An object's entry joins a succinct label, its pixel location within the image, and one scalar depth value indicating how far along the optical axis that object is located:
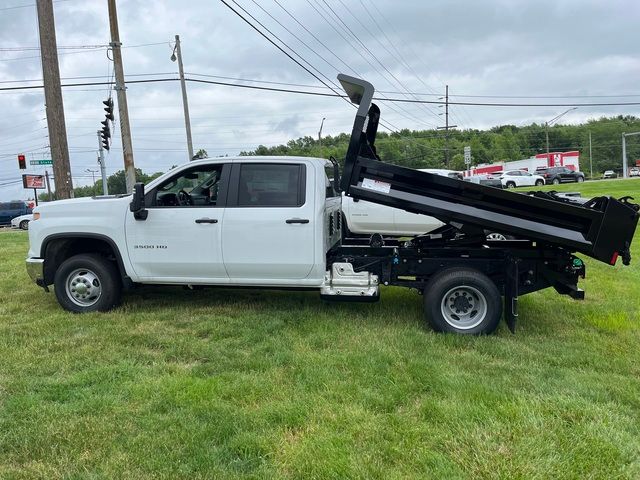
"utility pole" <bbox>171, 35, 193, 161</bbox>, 26.50
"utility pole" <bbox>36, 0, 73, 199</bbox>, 10.72
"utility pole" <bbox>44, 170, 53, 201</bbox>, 63.43
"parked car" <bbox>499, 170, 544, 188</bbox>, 48.19
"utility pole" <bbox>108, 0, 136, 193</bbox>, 14.56
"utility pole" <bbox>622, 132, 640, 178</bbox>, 62.94
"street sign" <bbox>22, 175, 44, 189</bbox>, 51.91
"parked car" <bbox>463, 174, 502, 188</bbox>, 42.79
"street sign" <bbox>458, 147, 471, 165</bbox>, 31.35
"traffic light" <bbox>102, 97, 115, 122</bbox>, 18.42
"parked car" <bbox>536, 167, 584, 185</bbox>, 49.22
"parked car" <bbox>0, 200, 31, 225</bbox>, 38.31
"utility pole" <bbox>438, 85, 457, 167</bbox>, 64.19
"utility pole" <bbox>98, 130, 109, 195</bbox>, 32.75
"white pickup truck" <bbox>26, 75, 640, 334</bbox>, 5.14
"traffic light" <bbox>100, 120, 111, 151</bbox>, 22.17
